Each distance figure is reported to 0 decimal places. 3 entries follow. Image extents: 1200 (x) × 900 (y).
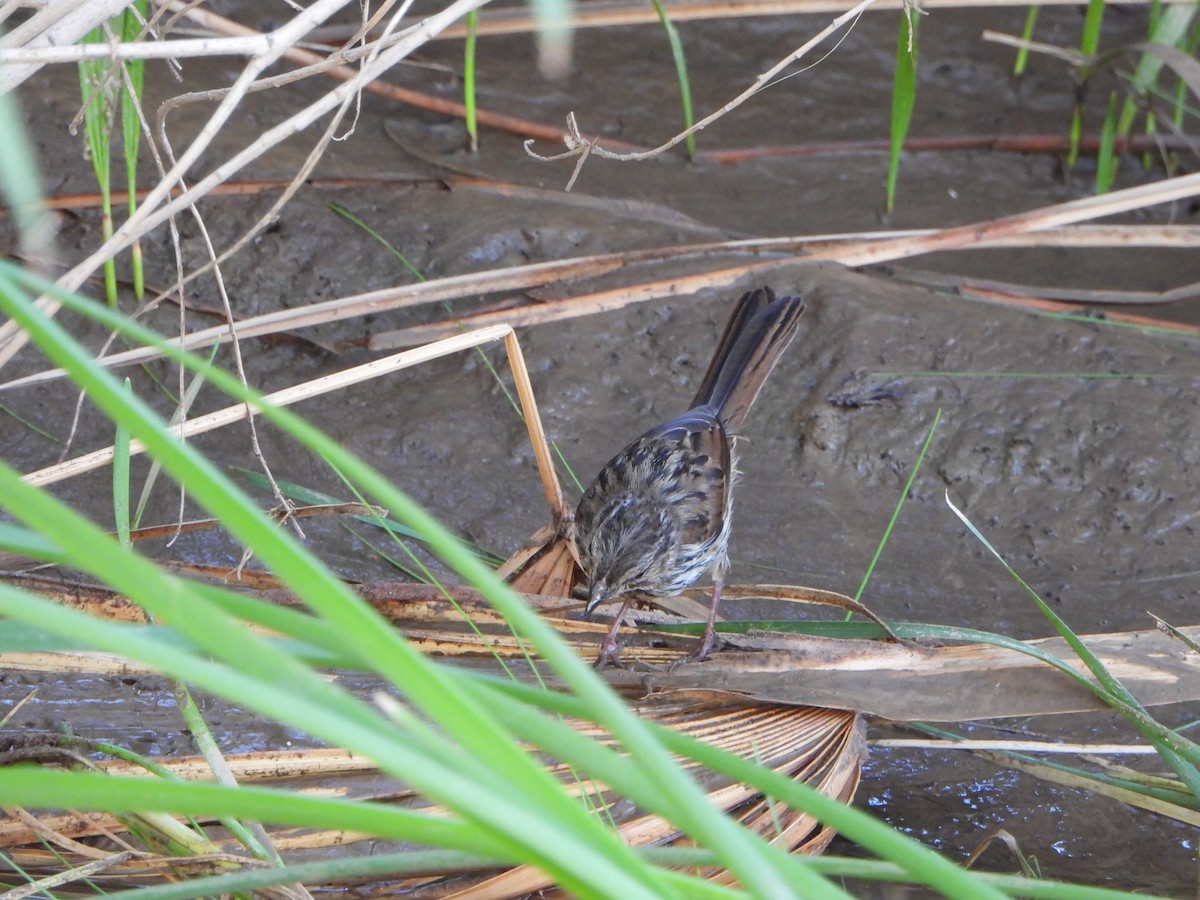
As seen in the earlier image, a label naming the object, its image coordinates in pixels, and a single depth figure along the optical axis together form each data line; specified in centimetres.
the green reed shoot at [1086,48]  1048
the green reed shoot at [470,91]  973
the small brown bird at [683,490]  688
